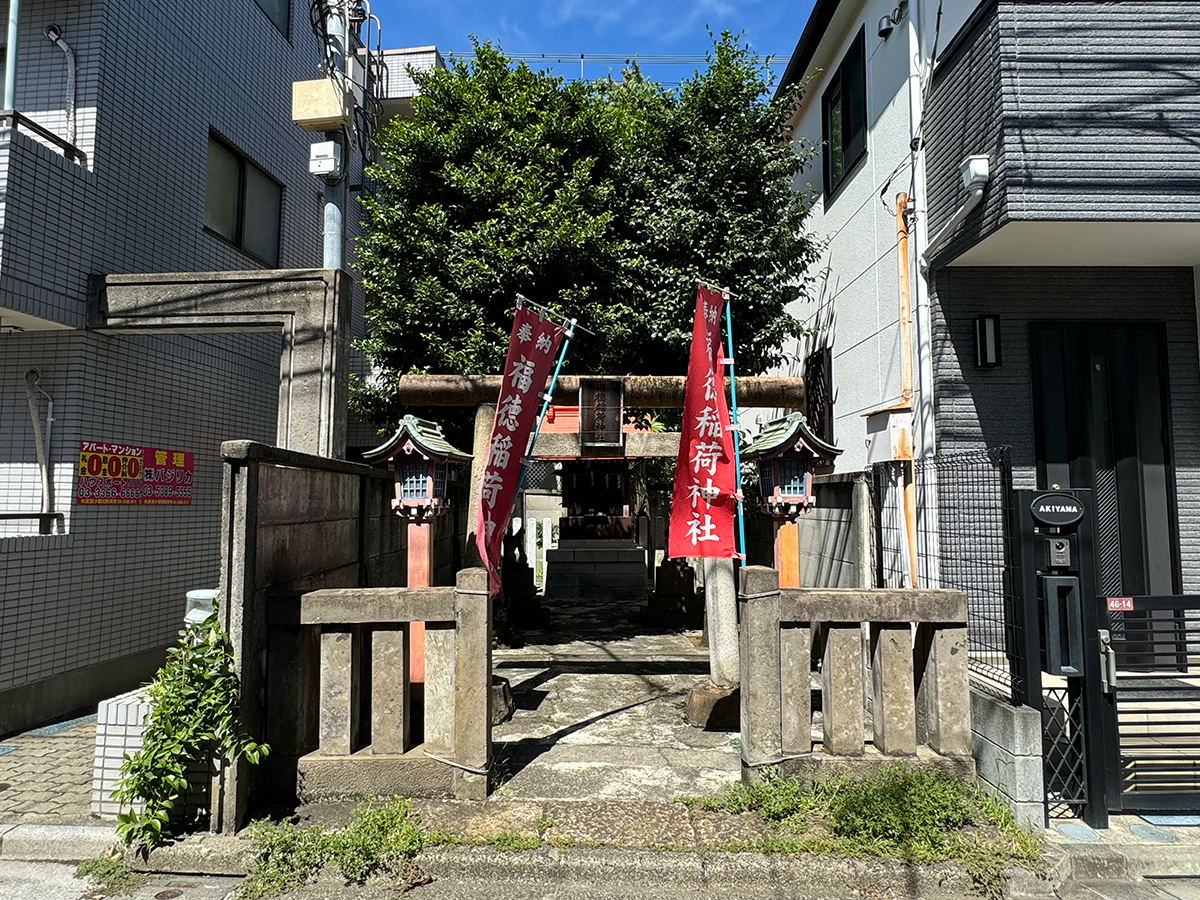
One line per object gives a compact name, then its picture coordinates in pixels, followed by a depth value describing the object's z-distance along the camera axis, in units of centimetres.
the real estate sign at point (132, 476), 832
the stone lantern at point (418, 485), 754
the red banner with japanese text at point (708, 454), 683
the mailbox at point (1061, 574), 516
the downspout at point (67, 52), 852
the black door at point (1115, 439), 847
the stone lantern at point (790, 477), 711
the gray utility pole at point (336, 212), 881
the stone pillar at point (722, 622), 790
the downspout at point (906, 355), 862
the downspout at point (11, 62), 766
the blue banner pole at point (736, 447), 677
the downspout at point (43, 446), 800
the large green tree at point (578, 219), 1036
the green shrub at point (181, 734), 484
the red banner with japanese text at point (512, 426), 659
